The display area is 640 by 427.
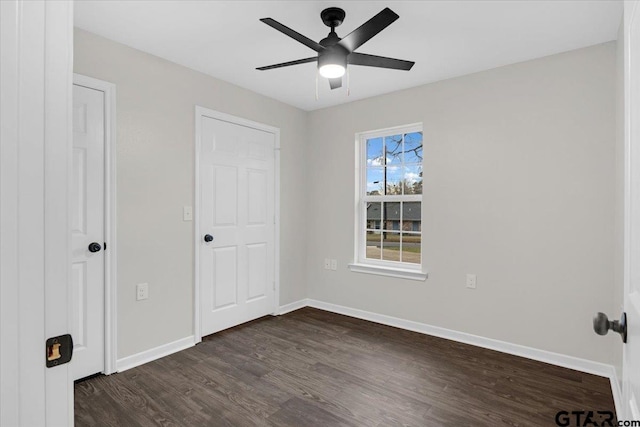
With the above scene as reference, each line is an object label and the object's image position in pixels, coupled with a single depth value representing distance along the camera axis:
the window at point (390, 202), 3.60
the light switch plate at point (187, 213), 3.01
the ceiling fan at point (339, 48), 1.90
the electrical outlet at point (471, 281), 3.12
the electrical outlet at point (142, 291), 2.70
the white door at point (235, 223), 3.23
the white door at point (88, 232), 2.39
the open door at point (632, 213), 0.74
